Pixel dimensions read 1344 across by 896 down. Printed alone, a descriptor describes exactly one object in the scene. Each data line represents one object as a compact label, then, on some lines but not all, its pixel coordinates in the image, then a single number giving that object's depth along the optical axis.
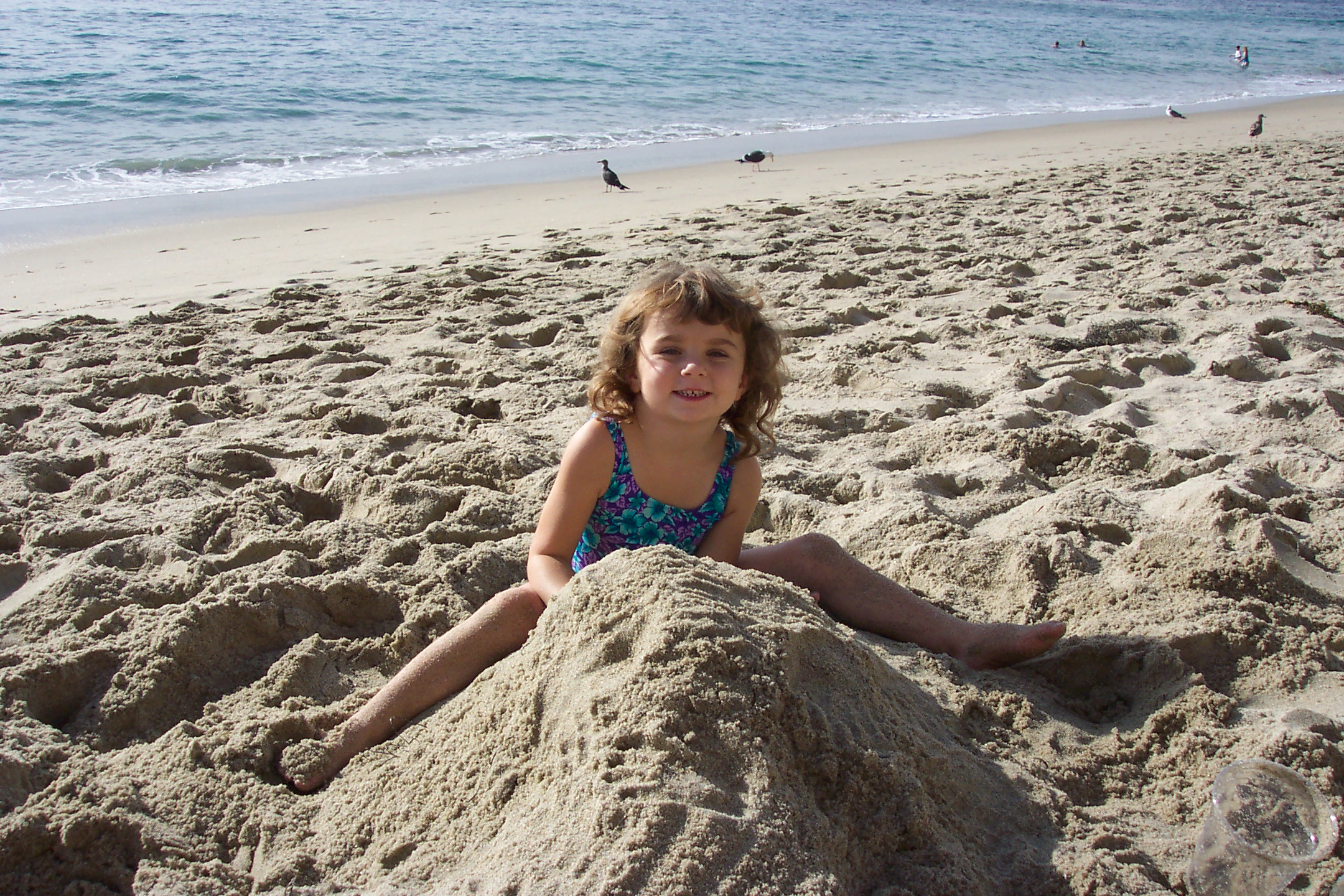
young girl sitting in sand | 2.01
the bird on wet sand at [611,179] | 8.46
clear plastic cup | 1.40
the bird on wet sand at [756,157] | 9.48
